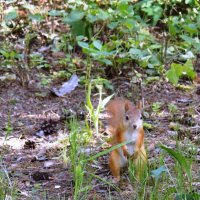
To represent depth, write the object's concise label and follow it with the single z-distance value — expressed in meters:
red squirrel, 7.02
